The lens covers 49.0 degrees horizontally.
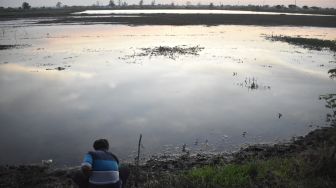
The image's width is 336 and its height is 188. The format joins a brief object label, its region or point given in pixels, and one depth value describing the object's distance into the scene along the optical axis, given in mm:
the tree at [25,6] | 134925
